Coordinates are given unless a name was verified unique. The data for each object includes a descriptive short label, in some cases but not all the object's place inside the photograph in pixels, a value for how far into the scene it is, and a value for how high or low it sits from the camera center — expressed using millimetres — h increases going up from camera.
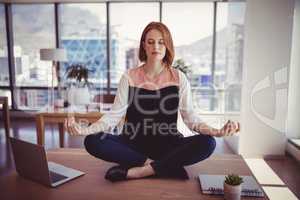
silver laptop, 1354 -464
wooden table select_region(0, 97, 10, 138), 3783 -528
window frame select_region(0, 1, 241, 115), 4824 +502
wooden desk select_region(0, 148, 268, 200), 1287 -541
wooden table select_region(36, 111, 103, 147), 2859 -438
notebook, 1298 -525
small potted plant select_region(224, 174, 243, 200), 1205 -473
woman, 1509 -264
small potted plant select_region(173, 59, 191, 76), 4273 +118
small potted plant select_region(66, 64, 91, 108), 3254 -174
